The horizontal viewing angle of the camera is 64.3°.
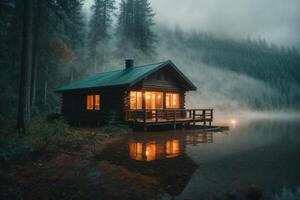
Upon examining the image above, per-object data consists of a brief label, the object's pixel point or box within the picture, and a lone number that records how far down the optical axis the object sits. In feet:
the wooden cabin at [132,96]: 69.05
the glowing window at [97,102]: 78.07
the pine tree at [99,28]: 162.40
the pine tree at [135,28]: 166.30
